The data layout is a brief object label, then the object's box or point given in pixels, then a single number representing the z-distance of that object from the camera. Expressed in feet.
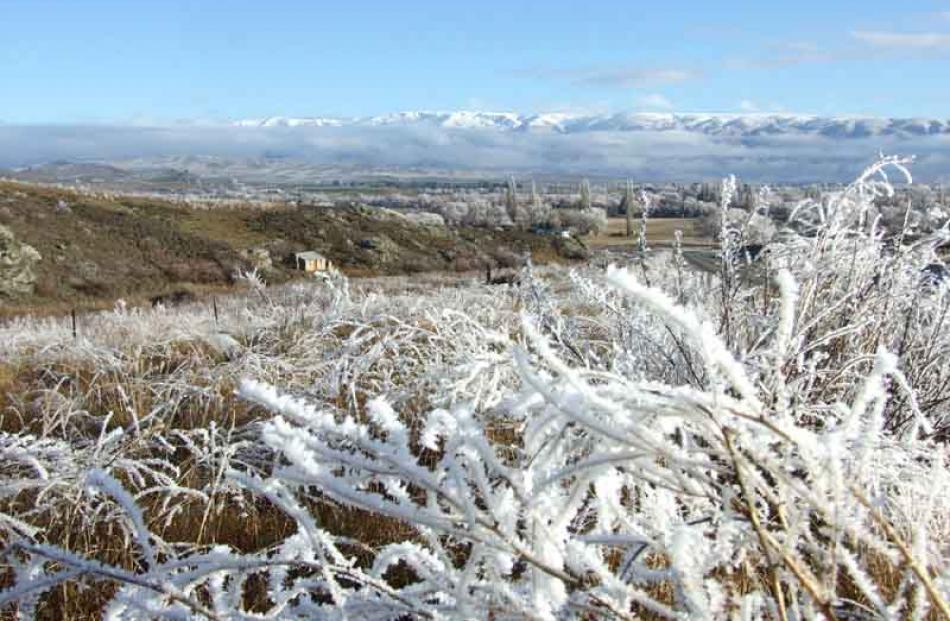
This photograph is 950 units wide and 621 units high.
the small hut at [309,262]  130.52
